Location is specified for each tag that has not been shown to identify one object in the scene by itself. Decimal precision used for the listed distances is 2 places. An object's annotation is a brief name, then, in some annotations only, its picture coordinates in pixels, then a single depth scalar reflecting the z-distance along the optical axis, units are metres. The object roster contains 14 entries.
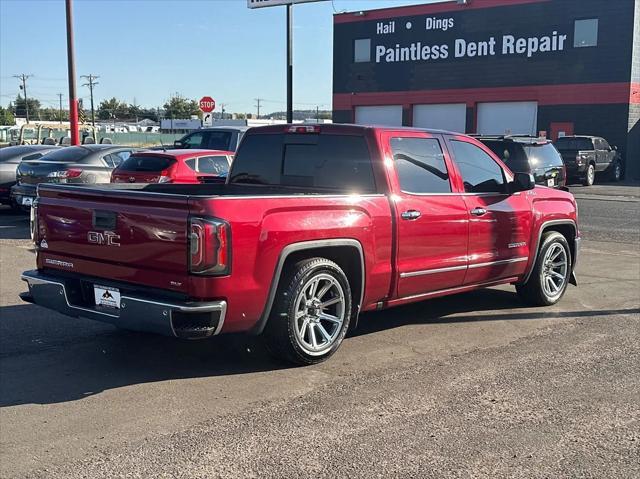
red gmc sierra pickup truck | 4.72
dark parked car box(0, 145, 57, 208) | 15.33
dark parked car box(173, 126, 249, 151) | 15.66
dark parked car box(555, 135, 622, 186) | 26.11
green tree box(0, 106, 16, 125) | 104.94
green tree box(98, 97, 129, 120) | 134.75
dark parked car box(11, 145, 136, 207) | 13.21
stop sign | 21.72
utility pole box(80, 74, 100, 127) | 100.87
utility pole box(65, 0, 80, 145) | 21.84
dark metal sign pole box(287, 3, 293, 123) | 16.08
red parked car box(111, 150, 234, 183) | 12.01
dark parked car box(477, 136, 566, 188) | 13.94
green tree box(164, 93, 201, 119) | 121.44
